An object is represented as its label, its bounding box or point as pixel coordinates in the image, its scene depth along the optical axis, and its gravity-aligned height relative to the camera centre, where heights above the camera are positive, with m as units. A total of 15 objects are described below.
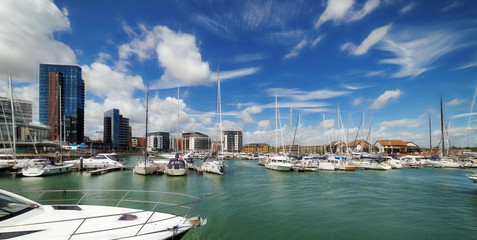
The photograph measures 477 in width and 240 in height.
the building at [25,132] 63.73 +1.48
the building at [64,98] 107.62 +21.76
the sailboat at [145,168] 31.38 -5.78
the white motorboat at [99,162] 38.50 -5.66
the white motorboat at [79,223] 5.55 -2.94
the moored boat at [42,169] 28.98 -5.31
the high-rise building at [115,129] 171.59 +4.80
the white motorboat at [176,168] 30.09 -5.61
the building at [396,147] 108.75 -10.00
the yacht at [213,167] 33.98 -6.26
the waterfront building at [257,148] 165.88 -14.31
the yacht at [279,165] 41.09 -7.40
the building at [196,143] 195.62 -10.29
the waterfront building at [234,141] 194.50 -8.99
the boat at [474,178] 19.39 -5.05
